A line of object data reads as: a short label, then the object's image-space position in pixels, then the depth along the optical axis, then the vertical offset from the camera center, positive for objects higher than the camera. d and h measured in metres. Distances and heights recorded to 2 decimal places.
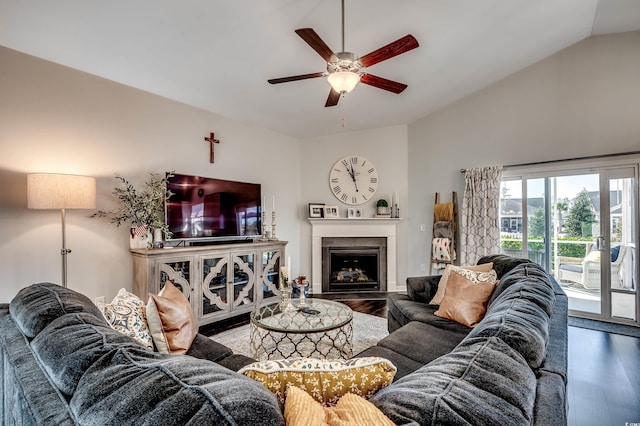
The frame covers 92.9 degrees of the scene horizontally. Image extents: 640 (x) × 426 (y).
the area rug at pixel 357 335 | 2.97 -1.28
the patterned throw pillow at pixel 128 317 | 1.57 -0.54
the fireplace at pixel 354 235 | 5.21 -0.34
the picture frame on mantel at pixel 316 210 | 5.22 +0.09
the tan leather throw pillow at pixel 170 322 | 1.71 -0.62
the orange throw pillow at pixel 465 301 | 2.29 -0.68
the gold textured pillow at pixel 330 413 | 0.67 -0.46
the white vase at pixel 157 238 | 3.26 -0.23
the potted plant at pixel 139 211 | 3.14 +0.06
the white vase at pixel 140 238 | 3.19 -0.22
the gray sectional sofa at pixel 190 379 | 0.64 -0.43
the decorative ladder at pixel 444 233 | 4.70 -0.30
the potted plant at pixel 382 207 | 5.21 +0.13
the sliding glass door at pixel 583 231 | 3.67 -0.24
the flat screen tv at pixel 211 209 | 3.45 +0.09
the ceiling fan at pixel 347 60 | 2.07 +1.11
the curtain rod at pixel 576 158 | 3.58 +0.70
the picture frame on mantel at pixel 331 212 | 5.23 +0.06
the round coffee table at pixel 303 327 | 2.30 -0.85
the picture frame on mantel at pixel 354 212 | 5.30 +0.05
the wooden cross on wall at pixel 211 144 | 4.05 +0.96
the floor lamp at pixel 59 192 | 2.38 +0.20
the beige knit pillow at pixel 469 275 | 2.48 -0.51
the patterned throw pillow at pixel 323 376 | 0.91 -0.49
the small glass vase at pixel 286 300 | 2.73 -0.79
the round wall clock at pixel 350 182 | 5.35 +0.58
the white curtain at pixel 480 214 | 4.39 +0.00
